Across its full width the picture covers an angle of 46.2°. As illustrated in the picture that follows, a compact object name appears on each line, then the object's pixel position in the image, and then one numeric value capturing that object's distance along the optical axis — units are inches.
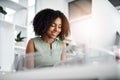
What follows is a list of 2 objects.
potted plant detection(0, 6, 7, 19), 77.9
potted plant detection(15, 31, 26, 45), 81.4
